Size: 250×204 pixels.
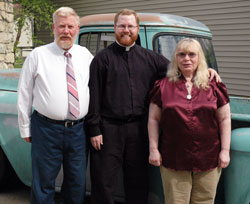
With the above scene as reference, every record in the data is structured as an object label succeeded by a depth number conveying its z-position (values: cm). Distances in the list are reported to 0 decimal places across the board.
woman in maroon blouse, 233
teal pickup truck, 296
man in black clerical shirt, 265
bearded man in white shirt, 263
